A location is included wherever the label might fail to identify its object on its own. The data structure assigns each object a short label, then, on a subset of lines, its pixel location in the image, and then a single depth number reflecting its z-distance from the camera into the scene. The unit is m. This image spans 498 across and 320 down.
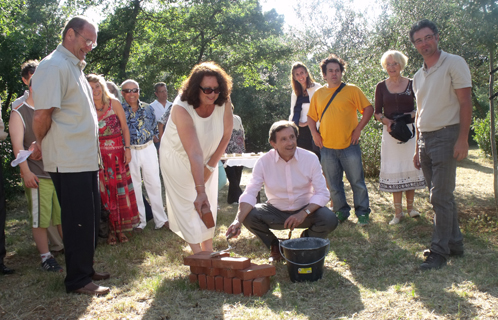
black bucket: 3.65
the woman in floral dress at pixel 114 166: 5.18
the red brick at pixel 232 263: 3.47
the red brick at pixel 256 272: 3.47
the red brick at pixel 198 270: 3.71
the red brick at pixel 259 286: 3.46
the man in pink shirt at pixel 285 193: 4.23
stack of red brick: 3.48
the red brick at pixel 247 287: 3.49
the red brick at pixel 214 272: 3.61
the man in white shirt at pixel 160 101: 7.81
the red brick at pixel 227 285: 3.56
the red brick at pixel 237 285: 3.52
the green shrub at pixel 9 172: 7.17
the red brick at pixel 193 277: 3.79
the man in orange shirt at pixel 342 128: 5.50
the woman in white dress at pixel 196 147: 3.72
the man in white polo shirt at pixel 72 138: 3.29
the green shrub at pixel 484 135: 12.40
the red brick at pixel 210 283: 3.64
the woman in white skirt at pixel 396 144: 5.38
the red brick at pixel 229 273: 3.53
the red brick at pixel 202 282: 3.69
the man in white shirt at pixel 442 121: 3.79
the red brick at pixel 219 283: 3.60
